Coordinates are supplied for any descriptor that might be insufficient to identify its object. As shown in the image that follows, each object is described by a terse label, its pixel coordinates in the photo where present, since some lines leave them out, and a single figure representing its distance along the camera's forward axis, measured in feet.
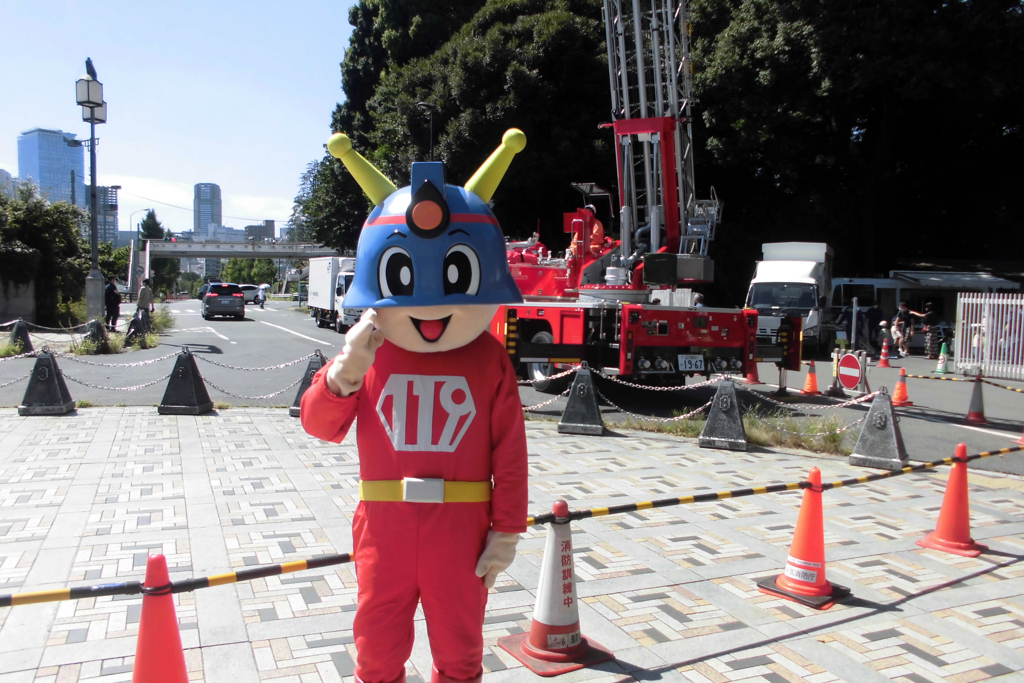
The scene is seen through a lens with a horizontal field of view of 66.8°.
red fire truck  37.19
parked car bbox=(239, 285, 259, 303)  207.70
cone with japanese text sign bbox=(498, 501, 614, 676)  12.42
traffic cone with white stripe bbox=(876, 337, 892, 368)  67.52
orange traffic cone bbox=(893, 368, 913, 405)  41.55
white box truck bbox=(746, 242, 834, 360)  72.90
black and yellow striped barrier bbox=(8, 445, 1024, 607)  8.70
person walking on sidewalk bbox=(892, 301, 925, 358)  80.12
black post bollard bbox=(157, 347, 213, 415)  33.19
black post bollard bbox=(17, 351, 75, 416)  32.12
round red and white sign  35.70
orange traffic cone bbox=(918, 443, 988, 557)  18.37
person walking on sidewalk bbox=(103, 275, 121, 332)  71.56
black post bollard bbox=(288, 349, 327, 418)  32.60
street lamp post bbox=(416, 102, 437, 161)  86.49
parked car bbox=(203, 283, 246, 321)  114.93
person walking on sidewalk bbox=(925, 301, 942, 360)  79.20
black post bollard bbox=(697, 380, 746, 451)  29.07
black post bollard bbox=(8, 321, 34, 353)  54.24
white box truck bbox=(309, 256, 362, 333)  93.04
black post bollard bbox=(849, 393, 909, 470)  26.14
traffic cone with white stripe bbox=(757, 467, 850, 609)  15.24
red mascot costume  8.96
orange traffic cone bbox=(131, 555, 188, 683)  8.98
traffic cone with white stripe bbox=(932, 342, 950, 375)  63.18
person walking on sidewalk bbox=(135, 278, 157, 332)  66.74
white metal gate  59.16
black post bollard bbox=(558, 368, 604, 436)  31.24
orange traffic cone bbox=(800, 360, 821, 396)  47.07
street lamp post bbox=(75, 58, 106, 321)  57.77
